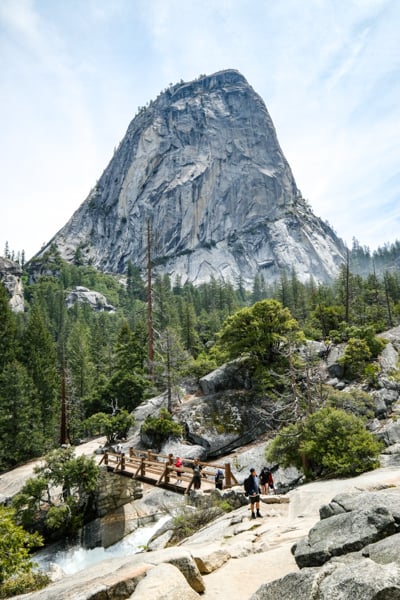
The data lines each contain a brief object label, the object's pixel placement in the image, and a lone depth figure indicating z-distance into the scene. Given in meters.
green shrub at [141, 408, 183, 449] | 28.41
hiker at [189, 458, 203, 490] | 17.31
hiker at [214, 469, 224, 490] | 16.72
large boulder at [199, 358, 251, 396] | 33.28
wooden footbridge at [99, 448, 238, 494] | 17.85
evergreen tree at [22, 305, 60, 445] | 38.81
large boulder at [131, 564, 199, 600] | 5.30
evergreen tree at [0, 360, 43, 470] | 32.62
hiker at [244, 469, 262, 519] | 12.24
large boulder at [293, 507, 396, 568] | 5.80
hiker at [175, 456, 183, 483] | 18.56
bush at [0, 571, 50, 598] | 10.73
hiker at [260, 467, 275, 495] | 16.88
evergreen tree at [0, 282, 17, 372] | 40.38
